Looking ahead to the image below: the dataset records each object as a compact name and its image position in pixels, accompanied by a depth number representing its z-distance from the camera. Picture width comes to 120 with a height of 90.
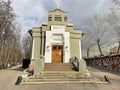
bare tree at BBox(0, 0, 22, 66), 11.08
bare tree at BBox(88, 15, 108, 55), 22.44
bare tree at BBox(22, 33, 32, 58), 26.59
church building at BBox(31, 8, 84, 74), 11.90
